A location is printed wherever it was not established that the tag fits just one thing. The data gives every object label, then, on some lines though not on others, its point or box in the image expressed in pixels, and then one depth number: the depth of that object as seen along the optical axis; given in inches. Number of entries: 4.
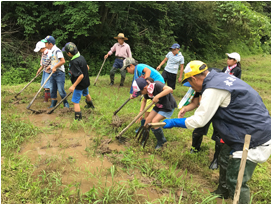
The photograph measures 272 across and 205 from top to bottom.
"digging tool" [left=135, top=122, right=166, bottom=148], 111.0
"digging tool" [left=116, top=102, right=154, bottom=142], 157.8
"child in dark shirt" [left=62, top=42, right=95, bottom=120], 179.2
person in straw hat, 313.9
